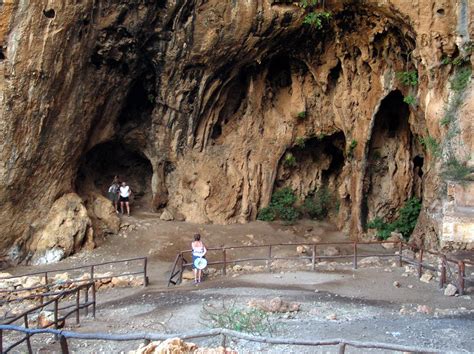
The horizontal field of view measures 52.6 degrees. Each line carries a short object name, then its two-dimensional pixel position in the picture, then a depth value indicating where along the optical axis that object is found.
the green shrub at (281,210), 18.52
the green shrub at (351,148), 17.89
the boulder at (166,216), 17.12
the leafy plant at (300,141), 19.03
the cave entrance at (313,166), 19.58
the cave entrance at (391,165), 17.91
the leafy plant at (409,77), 15.59
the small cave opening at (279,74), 18.94
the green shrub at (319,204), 19.36
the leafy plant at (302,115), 18.73
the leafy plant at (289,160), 19.09
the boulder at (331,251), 15.06
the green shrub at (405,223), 16.86
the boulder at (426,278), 10.14
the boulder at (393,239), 15.85
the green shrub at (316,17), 15.69
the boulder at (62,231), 13.86
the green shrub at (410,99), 15.41
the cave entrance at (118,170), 17.59
